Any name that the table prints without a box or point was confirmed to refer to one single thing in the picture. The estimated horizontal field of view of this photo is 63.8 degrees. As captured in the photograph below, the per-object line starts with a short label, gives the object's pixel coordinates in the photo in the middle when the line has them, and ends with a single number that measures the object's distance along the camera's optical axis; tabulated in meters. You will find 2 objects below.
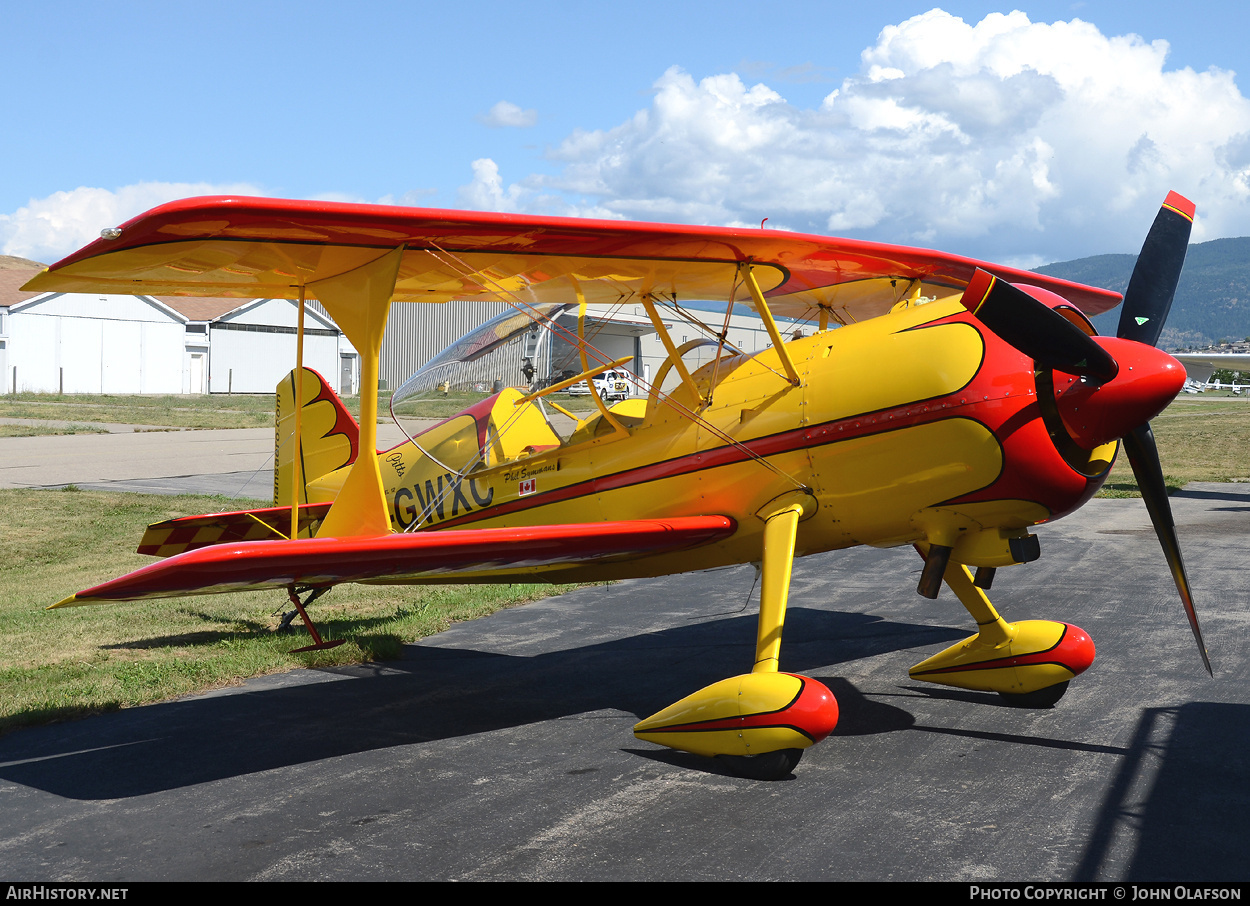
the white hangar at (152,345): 51.69
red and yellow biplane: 5.29
